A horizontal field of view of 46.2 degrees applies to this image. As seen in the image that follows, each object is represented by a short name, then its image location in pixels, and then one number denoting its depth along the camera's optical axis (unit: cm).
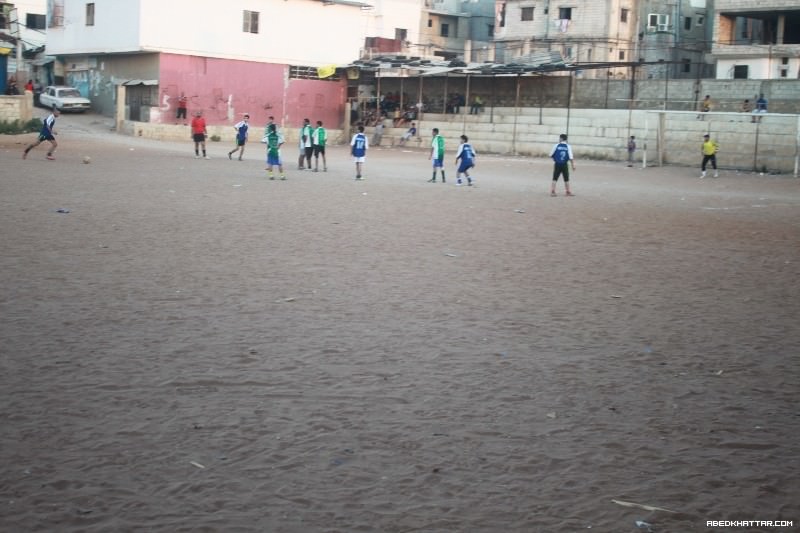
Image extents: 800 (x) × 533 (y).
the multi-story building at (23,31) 5316
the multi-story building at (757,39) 4834
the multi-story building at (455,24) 7044
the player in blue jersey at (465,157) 2597
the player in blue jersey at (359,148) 2642
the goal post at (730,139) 3450
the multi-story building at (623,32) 5688
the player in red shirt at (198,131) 3364
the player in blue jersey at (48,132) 2775
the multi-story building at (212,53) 4681
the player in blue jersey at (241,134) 3200
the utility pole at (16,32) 5209
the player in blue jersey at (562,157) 2297
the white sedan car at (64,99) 4969
